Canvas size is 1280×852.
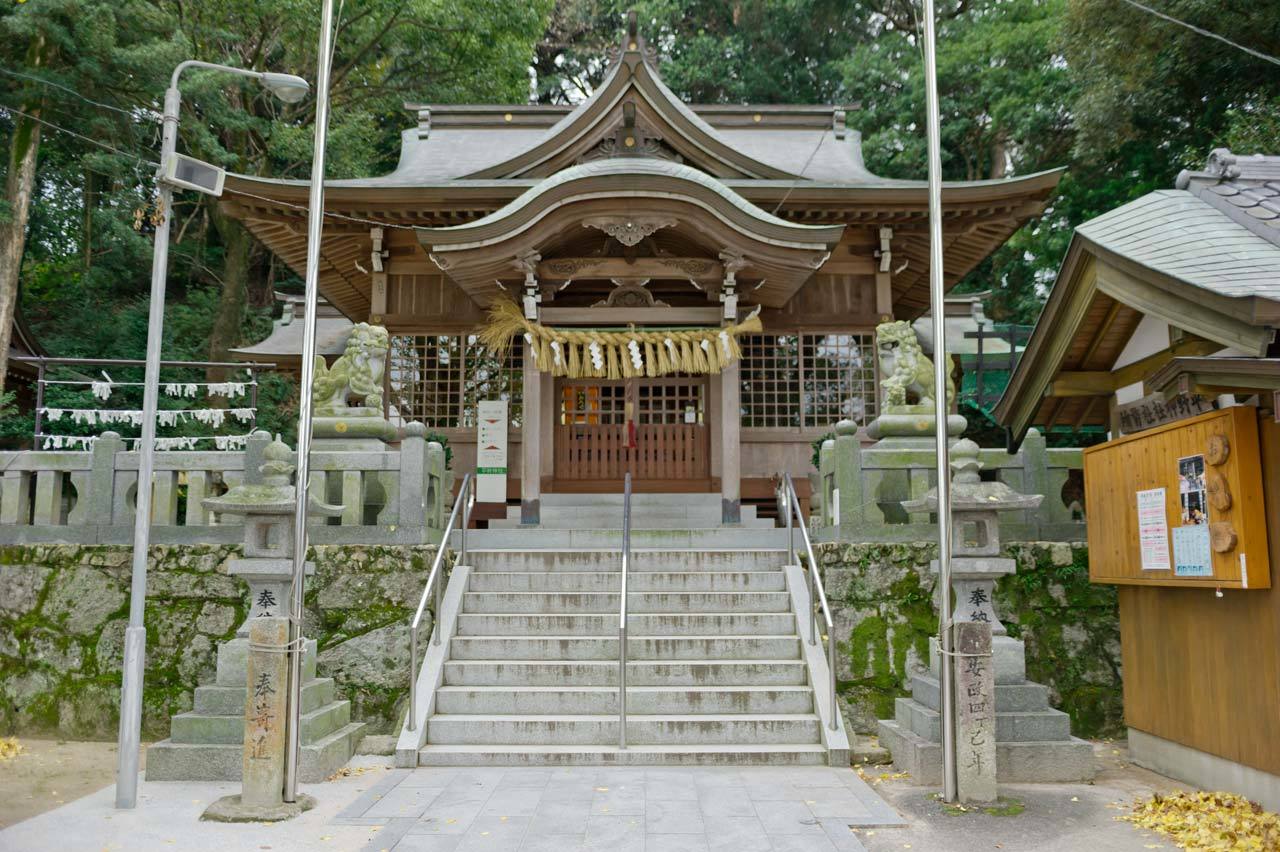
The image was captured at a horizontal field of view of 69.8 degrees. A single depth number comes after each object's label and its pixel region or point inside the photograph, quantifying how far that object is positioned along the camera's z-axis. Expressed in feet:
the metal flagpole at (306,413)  18.97
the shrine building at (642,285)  38.32
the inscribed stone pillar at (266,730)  18.78
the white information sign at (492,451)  41.04
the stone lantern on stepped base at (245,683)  21.57
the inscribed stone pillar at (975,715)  19.20
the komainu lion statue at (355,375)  31.42
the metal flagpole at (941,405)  19.17
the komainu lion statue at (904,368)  30.50
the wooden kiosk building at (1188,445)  18.01
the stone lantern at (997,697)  21.18
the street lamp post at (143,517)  19.42
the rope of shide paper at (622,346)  37.91
